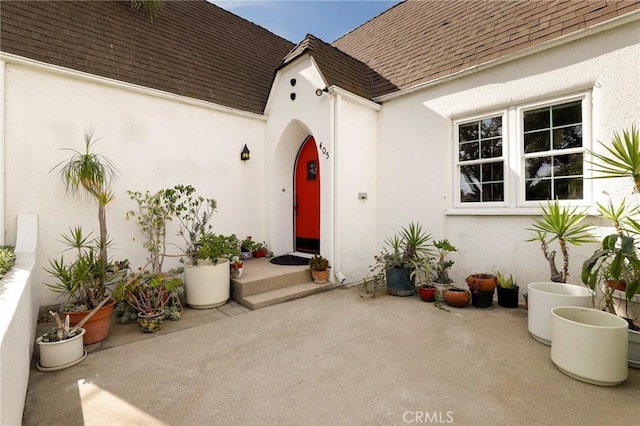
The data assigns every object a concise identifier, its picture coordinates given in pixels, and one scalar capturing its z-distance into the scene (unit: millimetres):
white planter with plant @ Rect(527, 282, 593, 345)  3336
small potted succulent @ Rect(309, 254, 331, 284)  5609
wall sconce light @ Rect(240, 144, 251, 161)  6719
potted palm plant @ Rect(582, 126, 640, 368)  2922
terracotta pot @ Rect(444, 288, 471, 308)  4637
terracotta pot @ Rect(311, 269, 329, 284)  5617
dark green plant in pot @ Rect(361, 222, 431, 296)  5309
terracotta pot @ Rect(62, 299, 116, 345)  3539
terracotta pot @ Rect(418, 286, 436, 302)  4953
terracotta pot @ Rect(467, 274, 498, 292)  4531
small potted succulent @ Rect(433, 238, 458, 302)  4965
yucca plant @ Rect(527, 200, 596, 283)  3848
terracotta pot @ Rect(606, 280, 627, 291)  3278
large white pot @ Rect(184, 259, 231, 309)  4723
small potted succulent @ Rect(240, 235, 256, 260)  6668
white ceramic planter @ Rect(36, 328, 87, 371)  3002
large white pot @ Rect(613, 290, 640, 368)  2957
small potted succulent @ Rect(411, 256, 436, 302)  4969
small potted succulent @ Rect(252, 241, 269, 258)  6932
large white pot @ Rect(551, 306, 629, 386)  2584
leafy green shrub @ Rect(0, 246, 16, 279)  2931
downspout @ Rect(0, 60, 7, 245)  4000
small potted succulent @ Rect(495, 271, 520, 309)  4579
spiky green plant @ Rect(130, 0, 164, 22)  6285
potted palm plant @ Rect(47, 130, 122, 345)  3584
